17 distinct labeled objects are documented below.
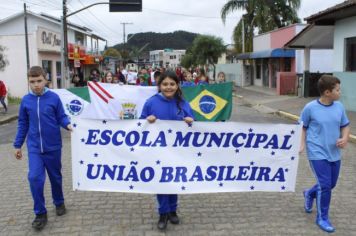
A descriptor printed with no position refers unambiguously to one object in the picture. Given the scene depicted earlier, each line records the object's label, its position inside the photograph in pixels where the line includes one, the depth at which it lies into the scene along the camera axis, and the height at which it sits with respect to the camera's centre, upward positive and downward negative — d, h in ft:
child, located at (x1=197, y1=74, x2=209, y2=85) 41.63 -0.60
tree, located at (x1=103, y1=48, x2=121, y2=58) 284.16 +12.85
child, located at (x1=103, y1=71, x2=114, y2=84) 41.19 -0.36
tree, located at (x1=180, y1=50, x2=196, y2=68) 229.52 +6.00
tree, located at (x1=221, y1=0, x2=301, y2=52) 123.65 +15.92
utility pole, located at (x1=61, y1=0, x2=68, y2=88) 83.47 +5.05
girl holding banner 15.46 -1.16
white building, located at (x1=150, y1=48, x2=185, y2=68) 470.55 +18.24
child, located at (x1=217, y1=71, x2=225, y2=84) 41.35 -0.47
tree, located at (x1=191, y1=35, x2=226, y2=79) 185.06 +9.30
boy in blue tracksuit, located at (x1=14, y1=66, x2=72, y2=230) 15.67 -2.00
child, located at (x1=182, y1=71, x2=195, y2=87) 40.41 -0.74
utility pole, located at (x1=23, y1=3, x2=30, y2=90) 87.35 +3.88
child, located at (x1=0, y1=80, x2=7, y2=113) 60.92 -2.47
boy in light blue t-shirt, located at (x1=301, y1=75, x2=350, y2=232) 15.30 -2.20
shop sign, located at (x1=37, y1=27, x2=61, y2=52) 97.54 +7.56
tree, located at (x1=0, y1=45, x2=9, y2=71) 94.38 +2.76
